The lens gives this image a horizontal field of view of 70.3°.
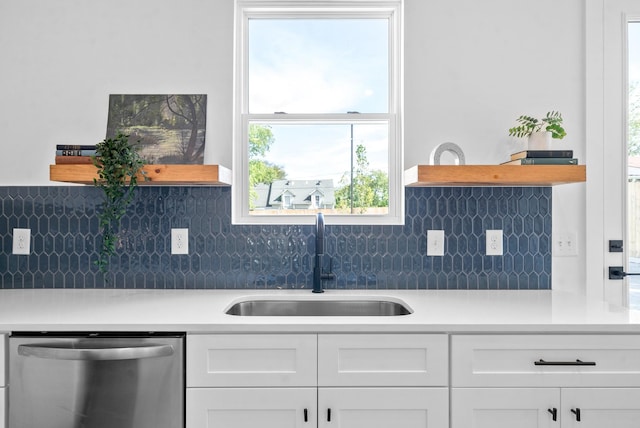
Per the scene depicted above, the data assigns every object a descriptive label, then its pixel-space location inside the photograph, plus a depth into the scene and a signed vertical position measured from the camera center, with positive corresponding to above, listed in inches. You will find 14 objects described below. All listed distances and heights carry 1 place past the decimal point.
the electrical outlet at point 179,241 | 88.4 -4.3
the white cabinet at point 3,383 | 60.7 -22.2
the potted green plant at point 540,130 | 81.2 +17.0
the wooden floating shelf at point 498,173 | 75.0 +8.0
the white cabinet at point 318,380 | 61.1 -21.6
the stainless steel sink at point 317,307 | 83.0 -16.1
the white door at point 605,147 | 87.7 +14.5
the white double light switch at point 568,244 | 88.0 -4.3
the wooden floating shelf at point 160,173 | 76.2 +7.7
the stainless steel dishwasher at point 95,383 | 59.9 -21.8
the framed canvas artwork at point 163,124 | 87.2 +18.2
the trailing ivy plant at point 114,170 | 74.4 +8.0
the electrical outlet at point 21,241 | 88.1 -4.6
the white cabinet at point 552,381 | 61.1 -21.5
